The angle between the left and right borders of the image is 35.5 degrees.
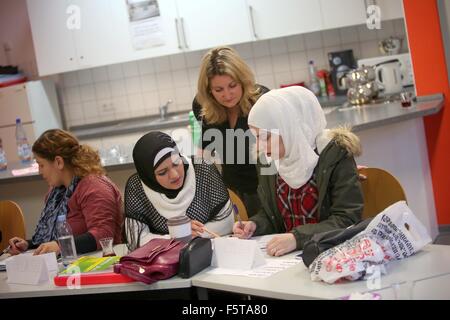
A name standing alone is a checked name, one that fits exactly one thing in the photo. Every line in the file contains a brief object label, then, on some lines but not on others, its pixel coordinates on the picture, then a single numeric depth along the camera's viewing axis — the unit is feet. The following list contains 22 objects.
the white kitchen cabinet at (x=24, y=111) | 20.99
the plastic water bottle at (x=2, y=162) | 17.08
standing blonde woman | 11.25
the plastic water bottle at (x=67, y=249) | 9.39
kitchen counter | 13.15
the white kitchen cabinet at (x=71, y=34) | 20.18
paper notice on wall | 19.52
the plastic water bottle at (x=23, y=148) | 17.53
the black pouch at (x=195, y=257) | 8.04
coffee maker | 19.07
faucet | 20.92
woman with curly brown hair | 10.44
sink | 19.88
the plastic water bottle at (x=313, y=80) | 19.47
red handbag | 8.02
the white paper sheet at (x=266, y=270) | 7.68
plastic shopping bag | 6.84
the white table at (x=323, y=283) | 6.63
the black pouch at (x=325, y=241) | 7.36
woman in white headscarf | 8.34
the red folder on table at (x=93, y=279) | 8.38
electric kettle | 16.90
